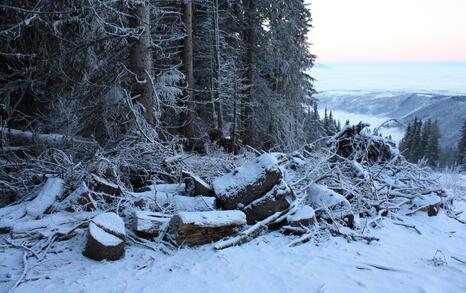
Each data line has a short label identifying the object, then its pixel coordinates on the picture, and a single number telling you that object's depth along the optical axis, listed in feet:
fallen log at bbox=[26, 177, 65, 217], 13.90
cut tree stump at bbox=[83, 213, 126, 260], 11.48
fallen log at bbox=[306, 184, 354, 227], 15.15
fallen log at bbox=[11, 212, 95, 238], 12.67
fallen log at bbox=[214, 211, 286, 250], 12.82
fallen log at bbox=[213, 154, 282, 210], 14.82
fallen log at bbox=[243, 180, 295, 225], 14.65
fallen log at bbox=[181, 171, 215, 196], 15.74
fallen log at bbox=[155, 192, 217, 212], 14.74
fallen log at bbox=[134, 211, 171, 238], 13.11
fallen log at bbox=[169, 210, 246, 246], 12.74
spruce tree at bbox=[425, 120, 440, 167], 169.70
